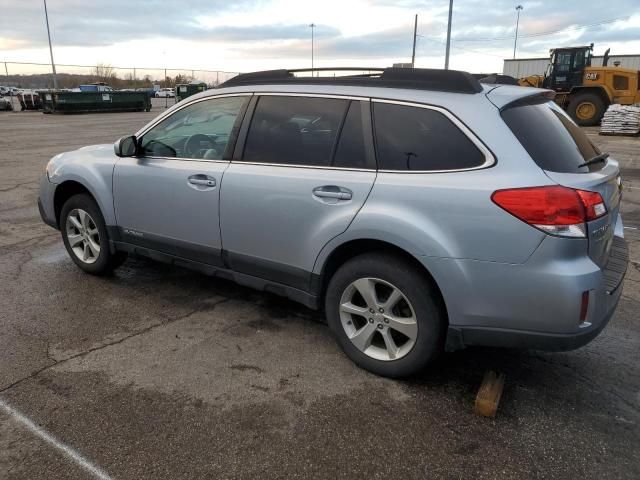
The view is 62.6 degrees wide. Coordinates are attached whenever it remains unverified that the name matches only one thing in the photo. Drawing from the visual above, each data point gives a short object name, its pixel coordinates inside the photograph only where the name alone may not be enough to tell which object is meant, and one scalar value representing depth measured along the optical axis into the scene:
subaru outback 2.59
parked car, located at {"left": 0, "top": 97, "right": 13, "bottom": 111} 32.59
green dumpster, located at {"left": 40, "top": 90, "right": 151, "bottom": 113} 29.64
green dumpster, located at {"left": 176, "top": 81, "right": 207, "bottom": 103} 36.50
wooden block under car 2.80
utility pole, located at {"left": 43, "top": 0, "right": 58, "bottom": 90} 42.59
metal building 40.25
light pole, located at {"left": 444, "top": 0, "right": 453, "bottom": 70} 28.19
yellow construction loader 21.38
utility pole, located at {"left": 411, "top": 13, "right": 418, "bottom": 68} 45.61
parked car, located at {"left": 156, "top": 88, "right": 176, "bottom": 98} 55.63
